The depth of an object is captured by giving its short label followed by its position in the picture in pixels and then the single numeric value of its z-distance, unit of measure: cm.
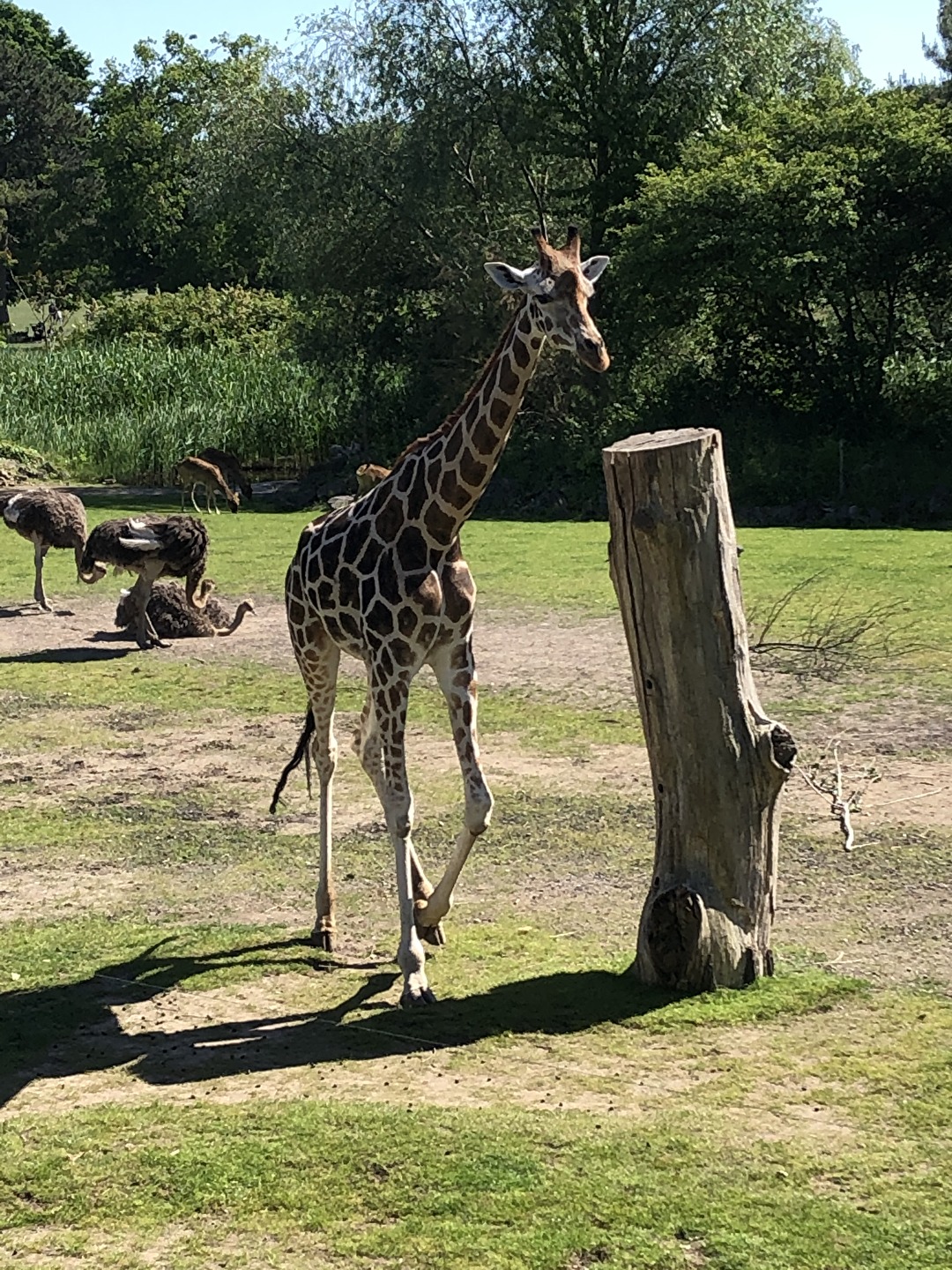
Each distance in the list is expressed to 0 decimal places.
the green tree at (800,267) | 2559
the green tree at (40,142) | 6284
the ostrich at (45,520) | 1655
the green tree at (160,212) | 5834
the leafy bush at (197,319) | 4281
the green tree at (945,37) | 4162
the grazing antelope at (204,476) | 2569
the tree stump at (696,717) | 595
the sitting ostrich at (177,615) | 1488
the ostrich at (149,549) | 1434
